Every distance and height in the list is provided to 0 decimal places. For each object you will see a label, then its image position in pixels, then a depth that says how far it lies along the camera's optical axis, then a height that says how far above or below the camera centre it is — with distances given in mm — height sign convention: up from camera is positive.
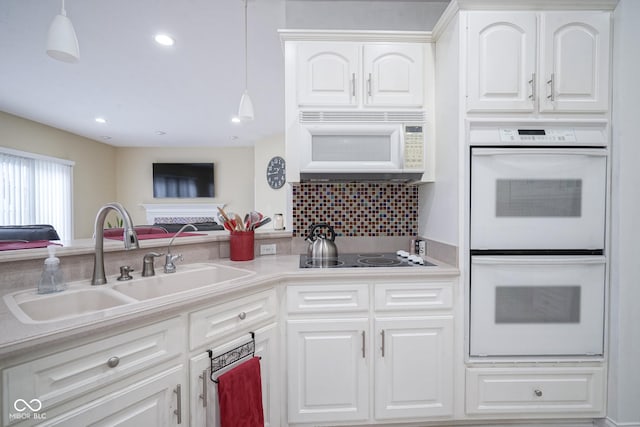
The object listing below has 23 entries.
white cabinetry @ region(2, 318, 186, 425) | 789 -535
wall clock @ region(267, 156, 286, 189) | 6071 +742
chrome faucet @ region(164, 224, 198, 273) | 1531 -294
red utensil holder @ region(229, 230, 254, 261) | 1849 -244
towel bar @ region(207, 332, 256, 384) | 1201 -654
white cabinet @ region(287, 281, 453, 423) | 1528 -763
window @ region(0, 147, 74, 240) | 4488 +271
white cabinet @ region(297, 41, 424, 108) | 1794 +823
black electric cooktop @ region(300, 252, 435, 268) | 1692 -336
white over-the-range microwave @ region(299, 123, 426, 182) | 1783 +363
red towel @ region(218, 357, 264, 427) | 1184 -809
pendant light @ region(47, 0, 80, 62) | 1154 +669
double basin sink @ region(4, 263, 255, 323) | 1077 -377
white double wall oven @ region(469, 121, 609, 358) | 1521 -163
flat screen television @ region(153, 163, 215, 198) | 6684 +641
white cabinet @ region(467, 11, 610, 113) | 1522 +777
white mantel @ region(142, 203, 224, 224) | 6727 -99
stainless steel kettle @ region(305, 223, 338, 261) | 1763 -252
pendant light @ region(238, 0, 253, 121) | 2193 +748
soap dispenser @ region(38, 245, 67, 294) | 1156 -288
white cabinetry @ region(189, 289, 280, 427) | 1154 -598
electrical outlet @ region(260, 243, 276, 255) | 2062 -301
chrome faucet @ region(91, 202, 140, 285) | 1248 -150
